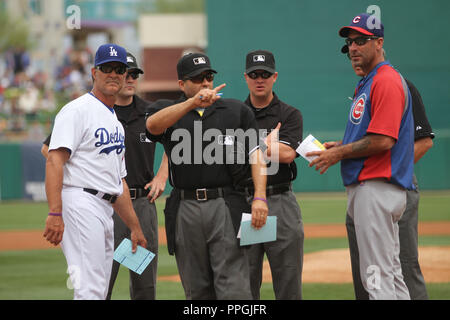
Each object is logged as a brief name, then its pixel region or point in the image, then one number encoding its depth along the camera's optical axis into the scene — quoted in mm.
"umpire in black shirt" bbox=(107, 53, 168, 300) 11055
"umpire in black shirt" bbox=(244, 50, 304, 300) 9875
